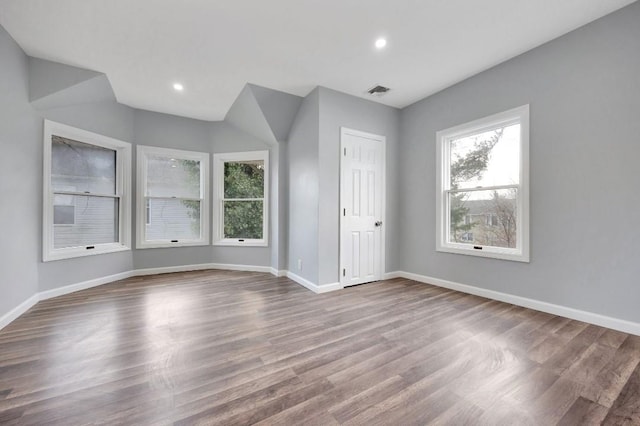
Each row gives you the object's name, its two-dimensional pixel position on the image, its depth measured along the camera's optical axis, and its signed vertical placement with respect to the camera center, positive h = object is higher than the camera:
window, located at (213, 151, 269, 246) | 4.68 +0.29
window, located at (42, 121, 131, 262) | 3.18 +0.29
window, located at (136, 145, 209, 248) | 4.28 +0.28
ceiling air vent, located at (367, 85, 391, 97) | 3.48 +1.73
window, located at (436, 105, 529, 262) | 2.85 +0.33
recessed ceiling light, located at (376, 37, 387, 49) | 2.53 +1.74
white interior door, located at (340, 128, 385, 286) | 3.60 +0.10
